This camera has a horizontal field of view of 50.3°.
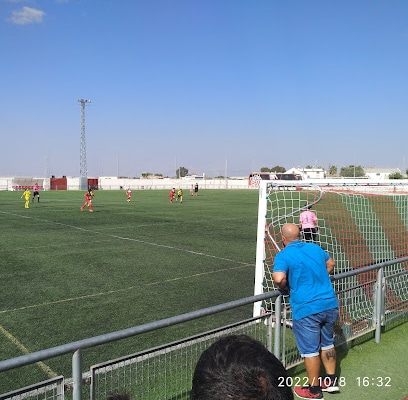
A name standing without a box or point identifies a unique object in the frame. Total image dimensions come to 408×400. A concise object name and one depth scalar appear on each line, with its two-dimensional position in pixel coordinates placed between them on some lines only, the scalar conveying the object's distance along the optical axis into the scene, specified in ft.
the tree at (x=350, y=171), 327.26
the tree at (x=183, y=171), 570.25
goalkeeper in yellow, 105.29
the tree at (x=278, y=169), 493.36
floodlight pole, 273.33
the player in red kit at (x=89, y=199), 89.89
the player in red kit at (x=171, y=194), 124.98
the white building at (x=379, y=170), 387.34
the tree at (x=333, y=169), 443.57
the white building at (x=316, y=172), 240.49
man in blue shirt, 13.62
